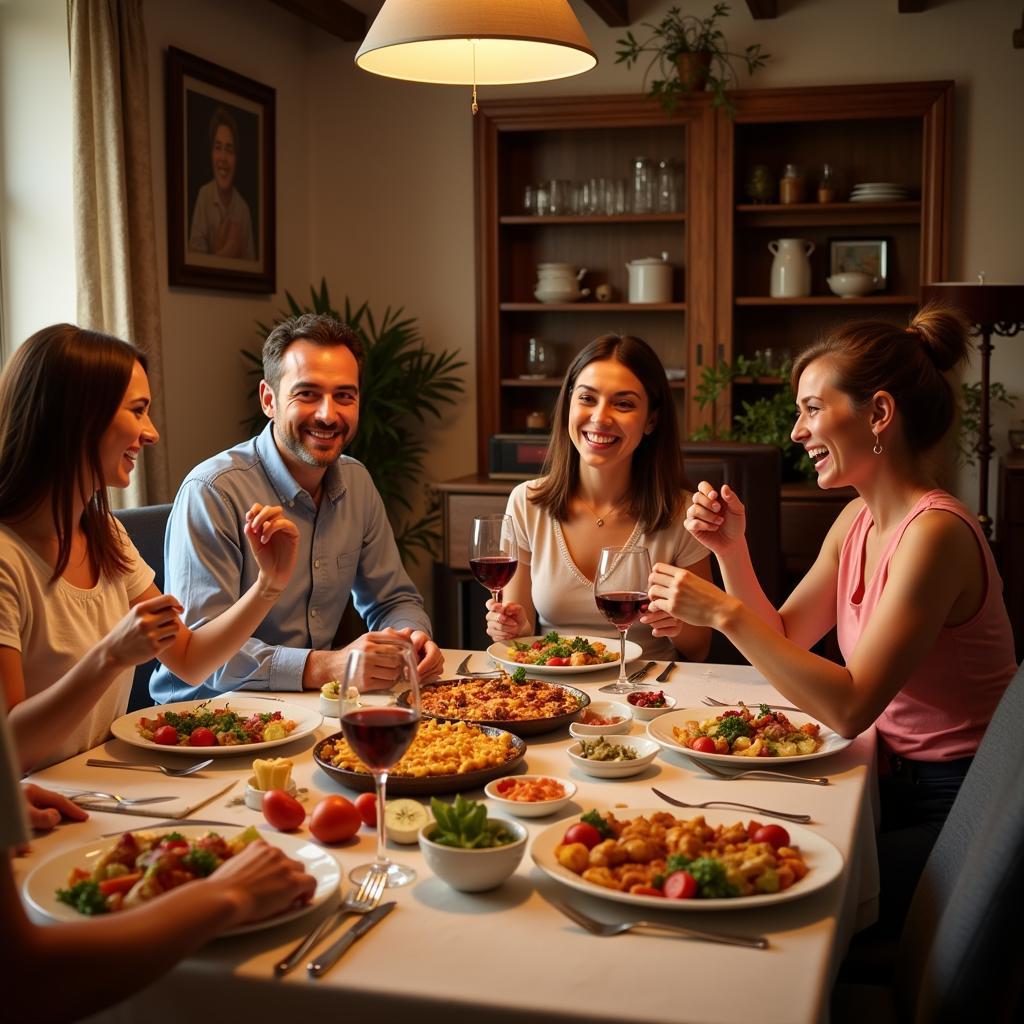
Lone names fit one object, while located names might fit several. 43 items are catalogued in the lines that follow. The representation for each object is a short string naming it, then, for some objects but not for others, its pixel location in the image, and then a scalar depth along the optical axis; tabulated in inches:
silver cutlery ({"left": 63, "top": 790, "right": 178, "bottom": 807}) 59.1
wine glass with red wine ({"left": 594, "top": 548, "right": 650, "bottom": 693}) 75.0
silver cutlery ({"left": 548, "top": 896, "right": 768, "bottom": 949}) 44.5
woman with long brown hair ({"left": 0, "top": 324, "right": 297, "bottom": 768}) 71.1
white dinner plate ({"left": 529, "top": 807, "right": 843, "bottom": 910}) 46.1
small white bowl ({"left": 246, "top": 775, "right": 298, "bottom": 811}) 59.1
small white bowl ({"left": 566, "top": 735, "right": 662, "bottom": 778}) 63.3
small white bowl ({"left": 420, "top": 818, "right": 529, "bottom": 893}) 47.8
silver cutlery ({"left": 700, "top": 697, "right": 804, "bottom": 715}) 77.0
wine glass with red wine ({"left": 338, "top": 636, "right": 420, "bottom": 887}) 48.6
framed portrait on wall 175.3
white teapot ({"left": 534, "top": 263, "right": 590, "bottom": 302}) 207.0
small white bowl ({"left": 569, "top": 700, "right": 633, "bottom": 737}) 69.7
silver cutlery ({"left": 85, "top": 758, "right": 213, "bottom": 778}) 63.9
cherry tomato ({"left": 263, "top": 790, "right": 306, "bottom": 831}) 55.5
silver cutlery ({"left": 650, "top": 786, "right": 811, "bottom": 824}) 57.4
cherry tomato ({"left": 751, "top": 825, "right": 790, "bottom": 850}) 51.6
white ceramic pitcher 197.5
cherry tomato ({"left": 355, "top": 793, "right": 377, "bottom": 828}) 56.6
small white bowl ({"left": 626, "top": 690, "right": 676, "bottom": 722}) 73.9
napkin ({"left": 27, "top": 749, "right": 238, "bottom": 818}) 58.6
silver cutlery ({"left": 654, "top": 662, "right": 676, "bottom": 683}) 85.7
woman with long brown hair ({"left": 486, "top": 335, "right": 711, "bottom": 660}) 107.4
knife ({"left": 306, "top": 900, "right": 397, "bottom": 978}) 42.5
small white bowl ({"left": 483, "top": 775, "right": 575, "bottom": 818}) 56.6
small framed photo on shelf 199.8
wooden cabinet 194.7
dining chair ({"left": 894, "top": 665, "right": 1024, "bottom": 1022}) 43.3
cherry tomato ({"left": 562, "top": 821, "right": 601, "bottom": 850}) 51.3
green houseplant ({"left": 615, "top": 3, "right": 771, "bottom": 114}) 193.0
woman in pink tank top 70.1
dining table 40.6
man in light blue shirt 93.2
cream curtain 149.4
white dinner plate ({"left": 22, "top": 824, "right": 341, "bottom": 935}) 45.0
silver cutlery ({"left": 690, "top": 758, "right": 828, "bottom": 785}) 63.4
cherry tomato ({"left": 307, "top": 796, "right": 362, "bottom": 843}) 54.1
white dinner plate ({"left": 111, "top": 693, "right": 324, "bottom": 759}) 66.0
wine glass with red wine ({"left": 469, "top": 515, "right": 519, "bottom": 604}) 83.7
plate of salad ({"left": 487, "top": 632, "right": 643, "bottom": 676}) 86.4
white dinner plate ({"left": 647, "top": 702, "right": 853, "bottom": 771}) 64.6
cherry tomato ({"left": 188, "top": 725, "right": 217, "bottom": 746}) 67.0
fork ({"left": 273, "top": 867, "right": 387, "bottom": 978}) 43.2
